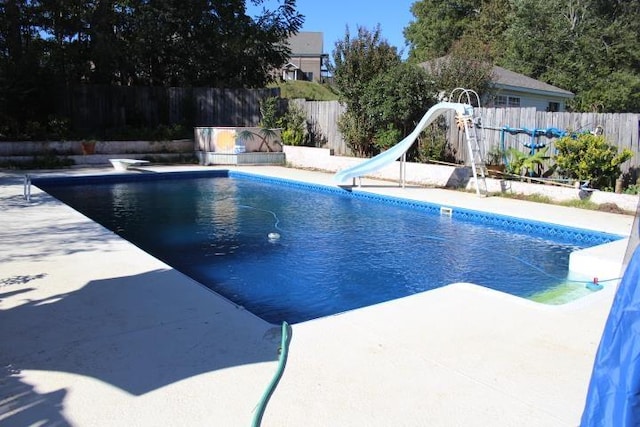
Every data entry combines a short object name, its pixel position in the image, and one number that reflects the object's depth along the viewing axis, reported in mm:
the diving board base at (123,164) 14438
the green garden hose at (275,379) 2603
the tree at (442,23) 34875
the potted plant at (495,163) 11625
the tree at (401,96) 13539
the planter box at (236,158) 16938
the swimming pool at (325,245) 6070
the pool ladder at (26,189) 9525
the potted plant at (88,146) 16484
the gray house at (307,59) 51750
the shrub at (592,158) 9664
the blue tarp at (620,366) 1600
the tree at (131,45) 17203
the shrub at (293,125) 17359
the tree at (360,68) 14828
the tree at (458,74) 14500
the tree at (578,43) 25375
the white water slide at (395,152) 11039
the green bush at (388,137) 14055
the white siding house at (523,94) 17755
